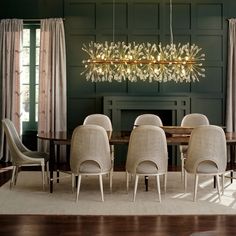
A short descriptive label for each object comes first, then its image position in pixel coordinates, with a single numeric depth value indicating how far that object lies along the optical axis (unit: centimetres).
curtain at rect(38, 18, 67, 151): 831
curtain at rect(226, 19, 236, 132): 823
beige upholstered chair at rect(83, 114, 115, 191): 679
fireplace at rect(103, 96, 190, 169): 810
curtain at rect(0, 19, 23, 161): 838
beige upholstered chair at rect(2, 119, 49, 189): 562
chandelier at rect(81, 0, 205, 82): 627
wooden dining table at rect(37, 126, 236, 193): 525
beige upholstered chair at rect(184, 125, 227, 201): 496
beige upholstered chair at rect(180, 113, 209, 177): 678
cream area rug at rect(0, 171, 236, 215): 464
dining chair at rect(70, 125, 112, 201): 493
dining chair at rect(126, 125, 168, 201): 491
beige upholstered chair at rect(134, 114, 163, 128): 684
